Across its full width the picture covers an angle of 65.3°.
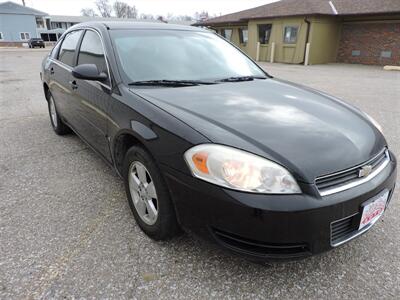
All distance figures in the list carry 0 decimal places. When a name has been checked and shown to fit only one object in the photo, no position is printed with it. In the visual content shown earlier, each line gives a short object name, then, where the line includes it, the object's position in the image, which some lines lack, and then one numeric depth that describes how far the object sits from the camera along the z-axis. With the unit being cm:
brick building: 1694
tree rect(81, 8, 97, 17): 8206
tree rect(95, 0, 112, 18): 7843
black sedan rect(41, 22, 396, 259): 162
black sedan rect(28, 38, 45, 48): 3988
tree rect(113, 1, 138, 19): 7788
